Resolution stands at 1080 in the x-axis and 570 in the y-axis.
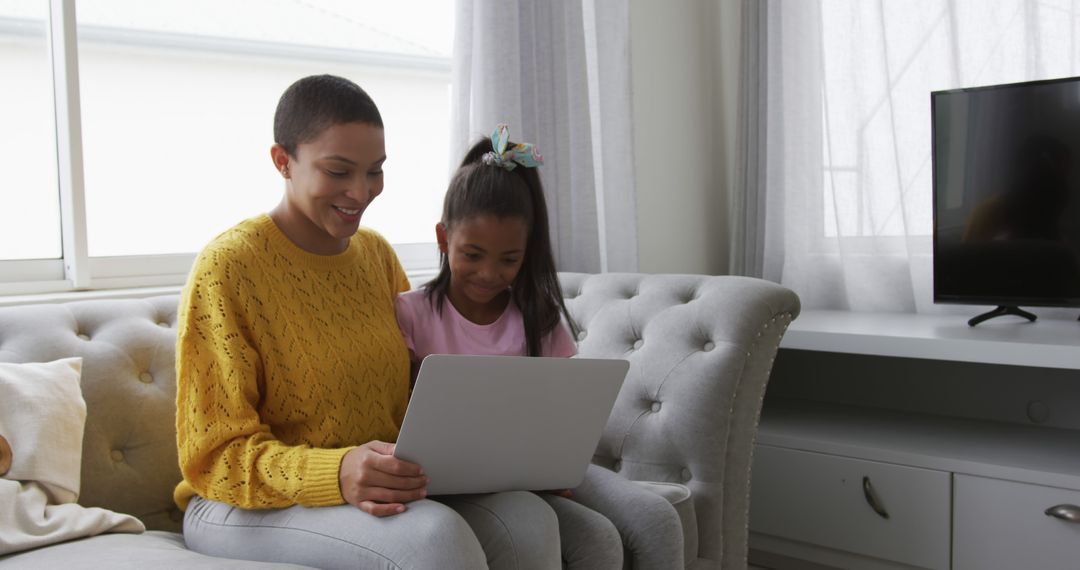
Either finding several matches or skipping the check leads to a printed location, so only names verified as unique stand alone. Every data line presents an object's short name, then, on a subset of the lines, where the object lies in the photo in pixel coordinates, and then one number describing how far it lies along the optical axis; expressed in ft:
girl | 4.69
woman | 3.70
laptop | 3.61
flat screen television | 7.03
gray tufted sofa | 4.84
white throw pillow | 4.05
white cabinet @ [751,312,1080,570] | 6.19
